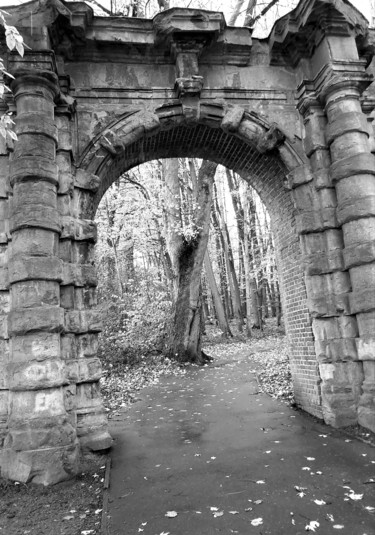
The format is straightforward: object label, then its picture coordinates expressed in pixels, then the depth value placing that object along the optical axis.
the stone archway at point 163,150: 5.11
